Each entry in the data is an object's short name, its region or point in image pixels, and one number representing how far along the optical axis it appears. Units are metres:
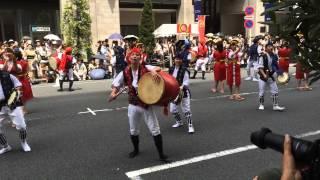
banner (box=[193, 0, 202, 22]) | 25.33
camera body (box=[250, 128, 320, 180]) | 1.68
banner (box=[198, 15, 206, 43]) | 21.73
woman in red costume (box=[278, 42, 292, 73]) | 12.17
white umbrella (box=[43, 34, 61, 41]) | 20.53
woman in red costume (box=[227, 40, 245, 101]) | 12.37
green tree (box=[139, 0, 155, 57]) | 23.91
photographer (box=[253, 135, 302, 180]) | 1.74
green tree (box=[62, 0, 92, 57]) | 21.56
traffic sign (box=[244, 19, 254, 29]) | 21.25
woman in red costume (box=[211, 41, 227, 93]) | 13.42
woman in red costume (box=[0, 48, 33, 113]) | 9.28
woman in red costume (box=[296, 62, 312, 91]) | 13.46
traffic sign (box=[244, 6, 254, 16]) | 21.03
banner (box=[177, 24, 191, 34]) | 23.70
